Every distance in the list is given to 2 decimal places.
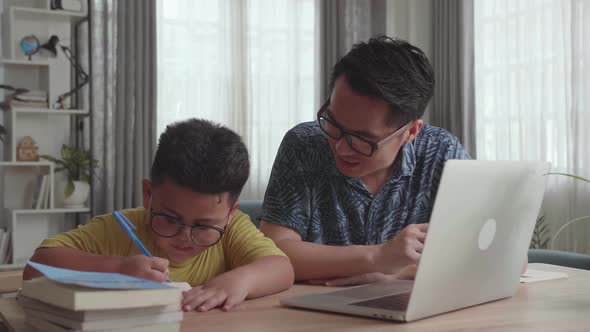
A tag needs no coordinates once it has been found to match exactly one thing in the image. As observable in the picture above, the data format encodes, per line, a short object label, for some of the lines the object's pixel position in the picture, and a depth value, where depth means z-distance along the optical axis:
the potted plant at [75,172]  4.37
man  1.43
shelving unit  4.29
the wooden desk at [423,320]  0.98
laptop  0.97
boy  1.20
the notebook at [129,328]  0.82
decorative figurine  4.30
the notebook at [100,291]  0.78
